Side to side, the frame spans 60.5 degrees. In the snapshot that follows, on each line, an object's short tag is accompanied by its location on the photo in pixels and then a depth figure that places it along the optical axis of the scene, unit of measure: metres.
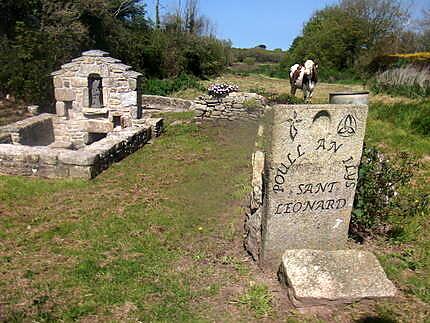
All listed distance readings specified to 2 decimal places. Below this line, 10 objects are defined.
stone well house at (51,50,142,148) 9.88
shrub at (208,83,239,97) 13.06
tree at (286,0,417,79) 30.89
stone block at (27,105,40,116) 11.92
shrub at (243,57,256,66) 46.70
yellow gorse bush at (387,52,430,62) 15.48
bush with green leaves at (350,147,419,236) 4.20
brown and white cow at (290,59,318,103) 14.32
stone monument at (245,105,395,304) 3.33
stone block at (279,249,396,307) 3.25
